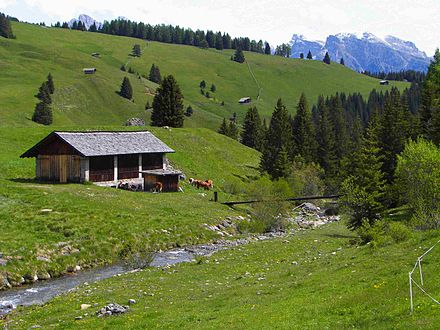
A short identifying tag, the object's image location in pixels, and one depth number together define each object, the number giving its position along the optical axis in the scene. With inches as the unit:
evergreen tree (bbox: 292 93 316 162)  3727.9
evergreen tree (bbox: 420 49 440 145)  2417.6
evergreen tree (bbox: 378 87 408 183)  2564.0
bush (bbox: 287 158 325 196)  2859.3
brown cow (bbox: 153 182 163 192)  2541.8
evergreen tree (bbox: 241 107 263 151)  4616.1
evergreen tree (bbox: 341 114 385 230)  1616.6
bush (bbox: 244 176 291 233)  2018.9
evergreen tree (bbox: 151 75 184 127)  3878.0
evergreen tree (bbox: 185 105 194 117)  6820.9
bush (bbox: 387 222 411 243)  1135.0
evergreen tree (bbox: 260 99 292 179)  3179.1
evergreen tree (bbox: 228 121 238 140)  4774.9
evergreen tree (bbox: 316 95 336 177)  3819.4
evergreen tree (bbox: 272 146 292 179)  3009.4
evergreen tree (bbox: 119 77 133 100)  6441.9
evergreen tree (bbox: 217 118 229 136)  4748.5
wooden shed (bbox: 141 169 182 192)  2561.5
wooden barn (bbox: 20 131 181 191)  2321.6
